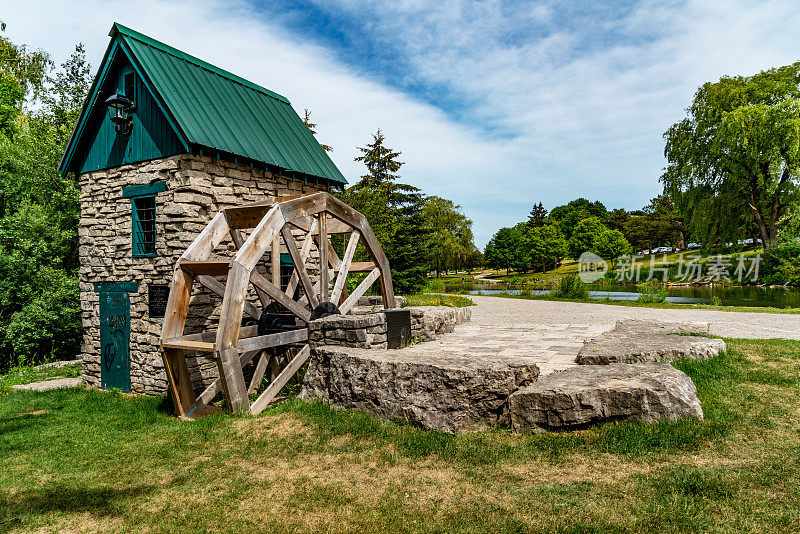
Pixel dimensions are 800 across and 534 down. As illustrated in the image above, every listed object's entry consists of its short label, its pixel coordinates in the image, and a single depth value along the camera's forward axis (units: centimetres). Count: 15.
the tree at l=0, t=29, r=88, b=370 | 1180
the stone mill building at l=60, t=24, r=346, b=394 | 758
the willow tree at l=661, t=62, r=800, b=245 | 2638
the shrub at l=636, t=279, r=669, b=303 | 1981
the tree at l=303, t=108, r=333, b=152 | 2936
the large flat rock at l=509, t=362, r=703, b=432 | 423
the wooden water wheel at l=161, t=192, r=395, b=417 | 580
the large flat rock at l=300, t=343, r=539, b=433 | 474
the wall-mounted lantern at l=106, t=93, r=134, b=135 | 793
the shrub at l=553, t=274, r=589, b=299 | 2272
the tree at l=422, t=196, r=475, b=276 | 4497
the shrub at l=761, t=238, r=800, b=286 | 2494
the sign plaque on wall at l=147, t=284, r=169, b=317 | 773
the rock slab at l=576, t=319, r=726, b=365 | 584
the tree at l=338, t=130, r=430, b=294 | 2377
